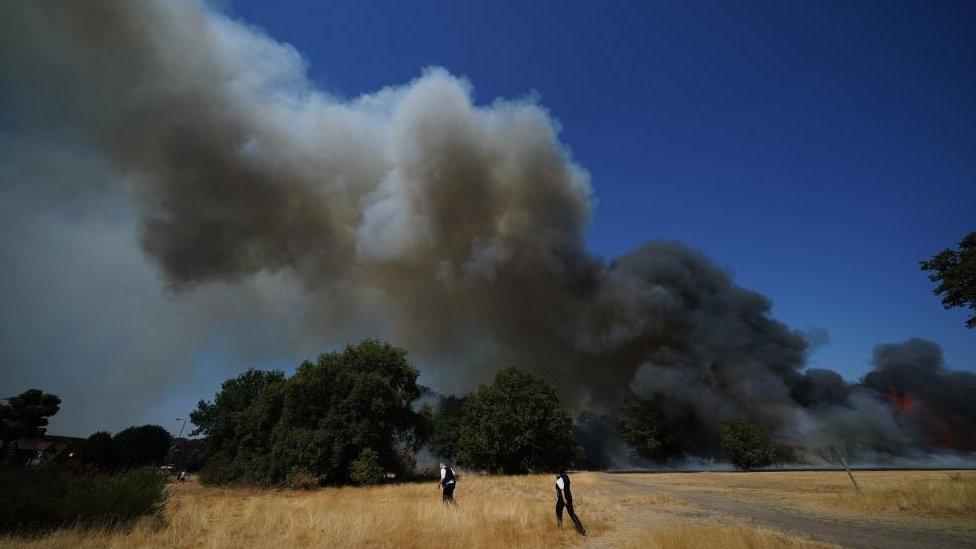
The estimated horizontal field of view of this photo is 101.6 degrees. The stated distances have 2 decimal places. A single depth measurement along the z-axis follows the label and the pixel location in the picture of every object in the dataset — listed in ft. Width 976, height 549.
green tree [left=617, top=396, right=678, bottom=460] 187.01
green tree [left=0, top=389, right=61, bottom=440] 124.98
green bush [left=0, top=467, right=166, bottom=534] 26.50
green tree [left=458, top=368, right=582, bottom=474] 131.34
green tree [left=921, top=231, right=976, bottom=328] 73.31
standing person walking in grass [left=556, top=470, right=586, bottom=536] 31.83
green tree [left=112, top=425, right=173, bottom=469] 124.35
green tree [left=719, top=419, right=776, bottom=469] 124.57
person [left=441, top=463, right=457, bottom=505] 45.42
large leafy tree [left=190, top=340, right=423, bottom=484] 85.15
